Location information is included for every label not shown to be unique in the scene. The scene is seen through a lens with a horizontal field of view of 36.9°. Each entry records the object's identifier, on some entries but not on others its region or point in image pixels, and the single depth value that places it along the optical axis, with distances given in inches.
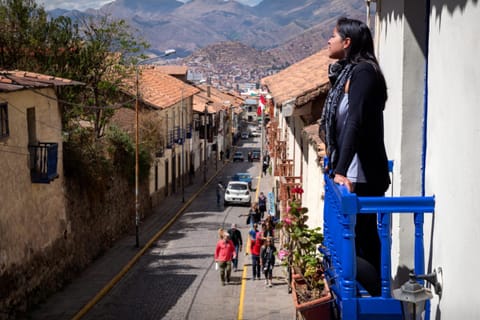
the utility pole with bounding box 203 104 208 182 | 1996.8
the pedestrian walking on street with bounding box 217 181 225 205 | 1449.3
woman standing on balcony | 203.6
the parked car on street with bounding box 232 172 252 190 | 1788.5
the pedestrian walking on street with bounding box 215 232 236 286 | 693.3
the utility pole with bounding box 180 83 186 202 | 1708.2
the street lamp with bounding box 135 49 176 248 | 1009.8
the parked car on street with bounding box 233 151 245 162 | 2787.9
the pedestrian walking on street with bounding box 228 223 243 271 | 745.0
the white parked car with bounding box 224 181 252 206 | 1459.2
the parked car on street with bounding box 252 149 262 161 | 2833.9
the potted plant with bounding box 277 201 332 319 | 237.0
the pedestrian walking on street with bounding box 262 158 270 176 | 2196.1
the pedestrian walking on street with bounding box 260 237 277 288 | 705.0
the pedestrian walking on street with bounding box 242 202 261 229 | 992.2
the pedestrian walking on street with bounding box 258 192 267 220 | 1179.9
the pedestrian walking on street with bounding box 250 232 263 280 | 717.9
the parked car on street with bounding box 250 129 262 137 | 4557.1
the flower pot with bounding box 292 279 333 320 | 234.2
